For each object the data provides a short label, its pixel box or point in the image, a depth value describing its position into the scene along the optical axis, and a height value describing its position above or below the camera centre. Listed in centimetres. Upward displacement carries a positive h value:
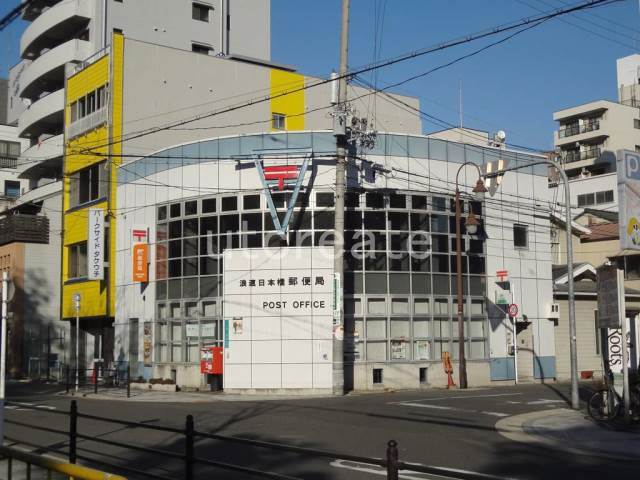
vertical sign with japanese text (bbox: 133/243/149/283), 3353 +245
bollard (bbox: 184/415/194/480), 870 -148
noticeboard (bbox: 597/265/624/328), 1756 +39
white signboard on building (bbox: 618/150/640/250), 1762 +261
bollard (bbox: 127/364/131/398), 2755 -237
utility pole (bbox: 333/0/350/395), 2628 +397
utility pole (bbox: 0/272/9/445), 1271 -11
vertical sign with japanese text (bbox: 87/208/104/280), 3588 +358
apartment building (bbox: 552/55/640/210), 7238 +1703
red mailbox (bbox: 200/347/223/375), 2889 -160
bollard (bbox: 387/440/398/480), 602 -113
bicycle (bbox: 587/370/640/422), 1733 -202
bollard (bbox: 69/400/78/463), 1102 -165
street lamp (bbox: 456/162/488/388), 2916 +28
